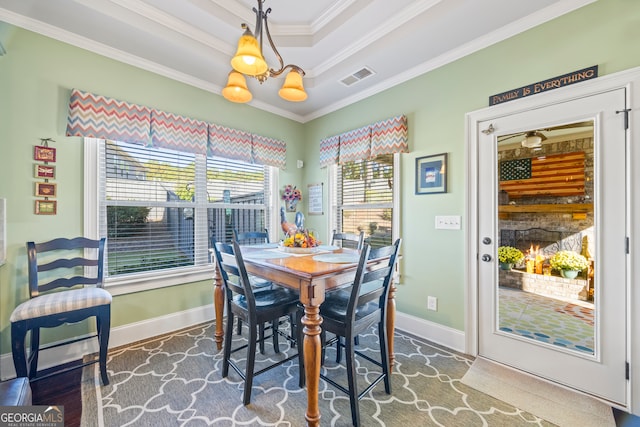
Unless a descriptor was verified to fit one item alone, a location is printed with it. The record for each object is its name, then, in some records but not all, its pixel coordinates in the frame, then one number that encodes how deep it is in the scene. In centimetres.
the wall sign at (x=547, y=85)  177
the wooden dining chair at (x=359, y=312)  150
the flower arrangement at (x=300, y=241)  220
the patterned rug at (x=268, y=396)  157
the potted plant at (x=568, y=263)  184
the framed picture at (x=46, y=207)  207
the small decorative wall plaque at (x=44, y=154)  205
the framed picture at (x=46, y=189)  206
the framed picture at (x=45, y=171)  206
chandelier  160
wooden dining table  146
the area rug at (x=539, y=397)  159
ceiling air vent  269
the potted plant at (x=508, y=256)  212
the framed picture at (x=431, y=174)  248
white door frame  161
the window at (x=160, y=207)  243
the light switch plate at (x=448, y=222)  239
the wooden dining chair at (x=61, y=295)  167
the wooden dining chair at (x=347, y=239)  252
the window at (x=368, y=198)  298
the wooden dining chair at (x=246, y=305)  166
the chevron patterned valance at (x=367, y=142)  274
